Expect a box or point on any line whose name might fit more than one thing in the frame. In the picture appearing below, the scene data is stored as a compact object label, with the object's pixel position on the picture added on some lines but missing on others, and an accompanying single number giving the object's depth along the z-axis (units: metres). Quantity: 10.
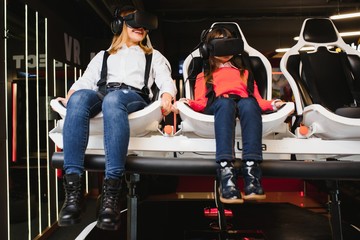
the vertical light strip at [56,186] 3.91
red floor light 3.24
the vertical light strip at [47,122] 3.59
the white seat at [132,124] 1.83
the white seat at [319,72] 2.12
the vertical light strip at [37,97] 3.39
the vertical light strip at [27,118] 3.12
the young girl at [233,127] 1.63
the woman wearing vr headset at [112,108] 1.62
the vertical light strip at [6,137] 2.71
